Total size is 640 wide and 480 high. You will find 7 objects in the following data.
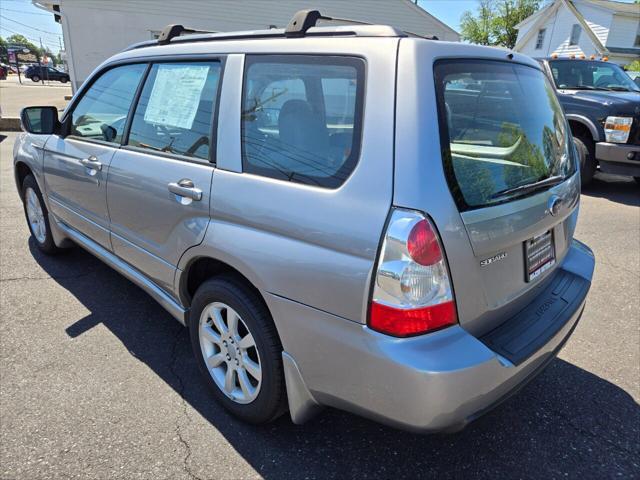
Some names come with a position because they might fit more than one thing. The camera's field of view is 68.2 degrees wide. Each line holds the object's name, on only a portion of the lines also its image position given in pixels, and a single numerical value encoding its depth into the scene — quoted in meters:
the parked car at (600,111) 6.59
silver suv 1.63
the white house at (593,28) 30.08
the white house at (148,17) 16.31
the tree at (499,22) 49.44
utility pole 38.18
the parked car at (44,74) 40.78
